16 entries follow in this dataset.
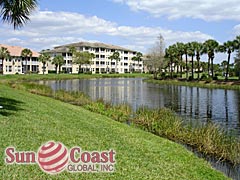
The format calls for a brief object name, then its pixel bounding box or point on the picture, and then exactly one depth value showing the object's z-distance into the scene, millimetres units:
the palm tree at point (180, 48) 85438
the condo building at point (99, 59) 122312
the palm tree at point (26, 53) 99300
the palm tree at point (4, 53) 91488
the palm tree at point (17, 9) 13891
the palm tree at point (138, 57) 144412
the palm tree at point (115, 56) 131500
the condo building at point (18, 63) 98312
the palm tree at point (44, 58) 105375
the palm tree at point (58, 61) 108875
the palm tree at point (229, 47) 67275
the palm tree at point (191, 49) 78812
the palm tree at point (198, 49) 76250
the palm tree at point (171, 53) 88812
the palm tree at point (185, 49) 81969
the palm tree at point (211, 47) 72312
